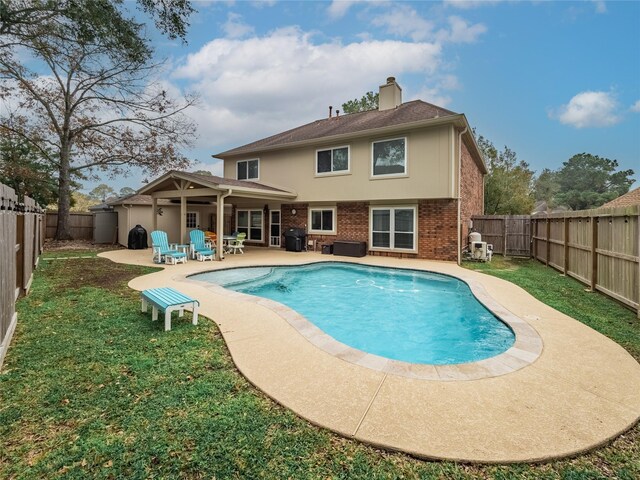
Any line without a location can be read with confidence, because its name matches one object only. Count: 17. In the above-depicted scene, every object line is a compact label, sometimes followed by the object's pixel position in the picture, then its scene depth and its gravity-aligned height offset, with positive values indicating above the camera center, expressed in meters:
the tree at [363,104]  31.23 +13.46
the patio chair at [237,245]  14.72 -0.49
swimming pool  5.02 -1.64
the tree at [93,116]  16.64 +7.08
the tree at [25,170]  18.09 +3.78
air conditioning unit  12.79 -0.64
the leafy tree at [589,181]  49.22 +10.43
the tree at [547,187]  57.86 +9.65
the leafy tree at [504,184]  23.95 +4.00
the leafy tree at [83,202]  43.49 +4.73
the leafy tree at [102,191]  62.31 +8.72
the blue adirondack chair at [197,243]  12.75 -0.35
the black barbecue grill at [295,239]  15.21 -0.19
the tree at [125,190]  71.38 +10.18
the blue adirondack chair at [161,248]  11.47 -0.50
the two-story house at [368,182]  12.05 +2.29
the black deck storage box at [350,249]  13.69 -0.59
